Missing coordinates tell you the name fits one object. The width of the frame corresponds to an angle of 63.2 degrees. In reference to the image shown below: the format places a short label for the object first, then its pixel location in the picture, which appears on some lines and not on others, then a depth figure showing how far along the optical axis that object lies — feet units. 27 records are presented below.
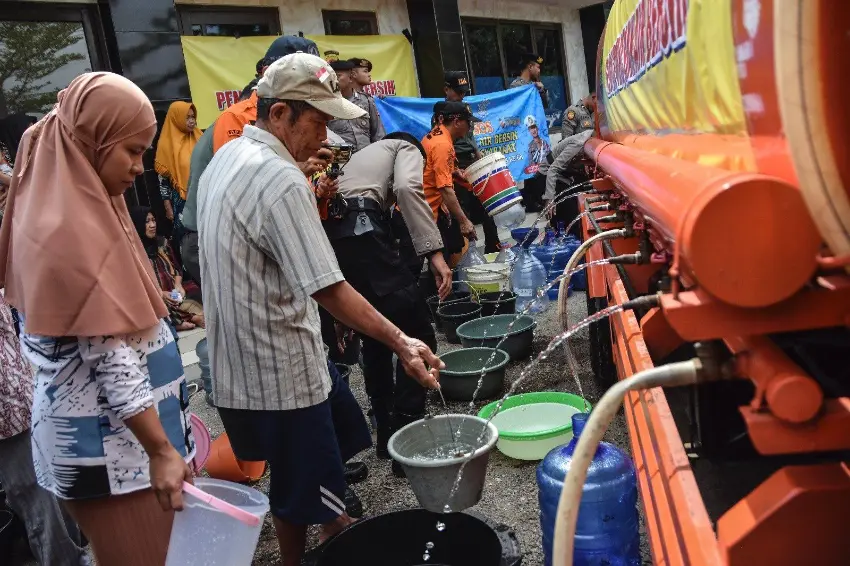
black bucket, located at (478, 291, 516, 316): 19.10
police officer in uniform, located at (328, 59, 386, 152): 17.12
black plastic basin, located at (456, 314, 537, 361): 16.72
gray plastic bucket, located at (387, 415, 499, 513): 8.71
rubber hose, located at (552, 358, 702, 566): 3.96
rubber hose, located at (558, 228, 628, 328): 8.65
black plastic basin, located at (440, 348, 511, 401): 14.51
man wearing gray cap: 7.02
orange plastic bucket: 12.21
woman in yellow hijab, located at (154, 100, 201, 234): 21.38
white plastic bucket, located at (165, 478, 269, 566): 5.98
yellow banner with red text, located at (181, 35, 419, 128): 25.25
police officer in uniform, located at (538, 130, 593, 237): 23.53
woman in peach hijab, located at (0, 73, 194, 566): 5.47
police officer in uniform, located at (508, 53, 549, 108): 38.22
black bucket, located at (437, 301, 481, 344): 19.47
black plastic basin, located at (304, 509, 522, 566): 7.61
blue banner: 36.22
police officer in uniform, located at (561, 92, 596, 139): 30.45
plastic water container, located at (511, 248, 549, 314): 22.75
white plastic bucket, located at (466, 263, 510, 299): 20.47
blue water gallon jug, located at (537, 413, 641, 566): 7.80
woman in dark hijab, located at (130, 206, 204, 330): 21.48
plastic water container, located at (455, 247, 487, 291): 23.12
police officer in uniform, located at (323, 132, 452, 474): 12.34
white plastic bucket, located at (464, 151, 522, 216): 21.12
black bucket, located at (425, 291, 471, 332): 20.60
